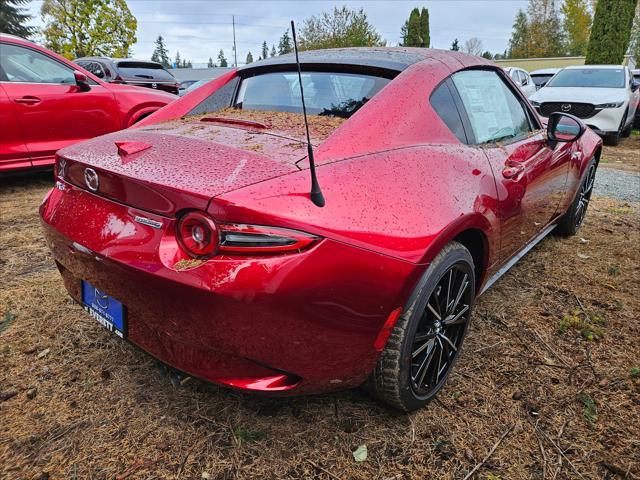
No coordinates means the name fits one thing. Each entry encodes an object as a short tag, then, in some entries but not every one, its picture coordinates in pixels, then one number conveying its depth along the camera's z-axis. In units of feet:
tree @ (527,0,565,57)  139.33
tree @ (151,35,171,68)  275.90
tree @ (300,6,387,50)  98.43
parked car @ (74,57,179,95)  32.89
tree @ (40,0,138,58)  86.28
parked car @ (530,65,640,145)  30.12
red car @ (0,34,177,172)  14.83
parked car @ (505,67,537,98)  40.67
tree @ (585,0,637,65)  61.16
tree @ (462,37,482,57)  184.94
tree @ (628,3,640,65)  131.54
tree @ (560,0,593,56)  132.36
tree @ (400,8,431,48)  132.36
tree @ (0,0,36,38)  117.08
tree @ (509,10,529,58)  144.36
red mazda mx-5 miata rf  4.38
